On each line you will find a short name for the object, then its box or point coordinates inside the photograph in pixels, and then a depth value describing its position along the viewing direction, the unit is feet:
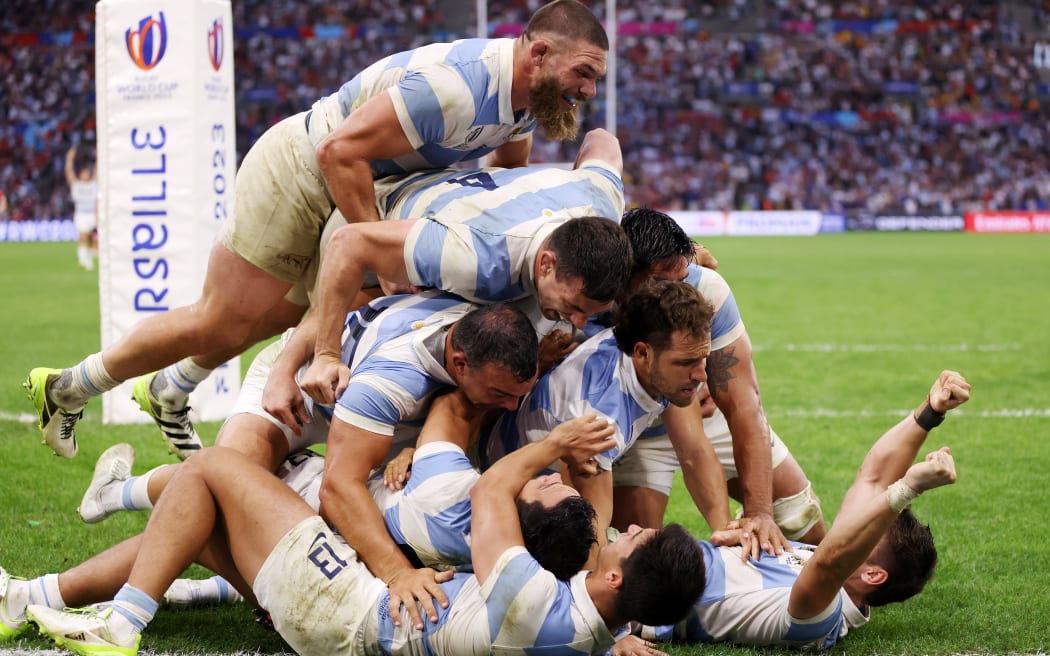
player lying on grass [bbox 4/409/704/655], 23.70
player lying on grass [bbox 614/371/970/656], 26.86
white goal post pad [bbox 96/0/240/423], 52.19
